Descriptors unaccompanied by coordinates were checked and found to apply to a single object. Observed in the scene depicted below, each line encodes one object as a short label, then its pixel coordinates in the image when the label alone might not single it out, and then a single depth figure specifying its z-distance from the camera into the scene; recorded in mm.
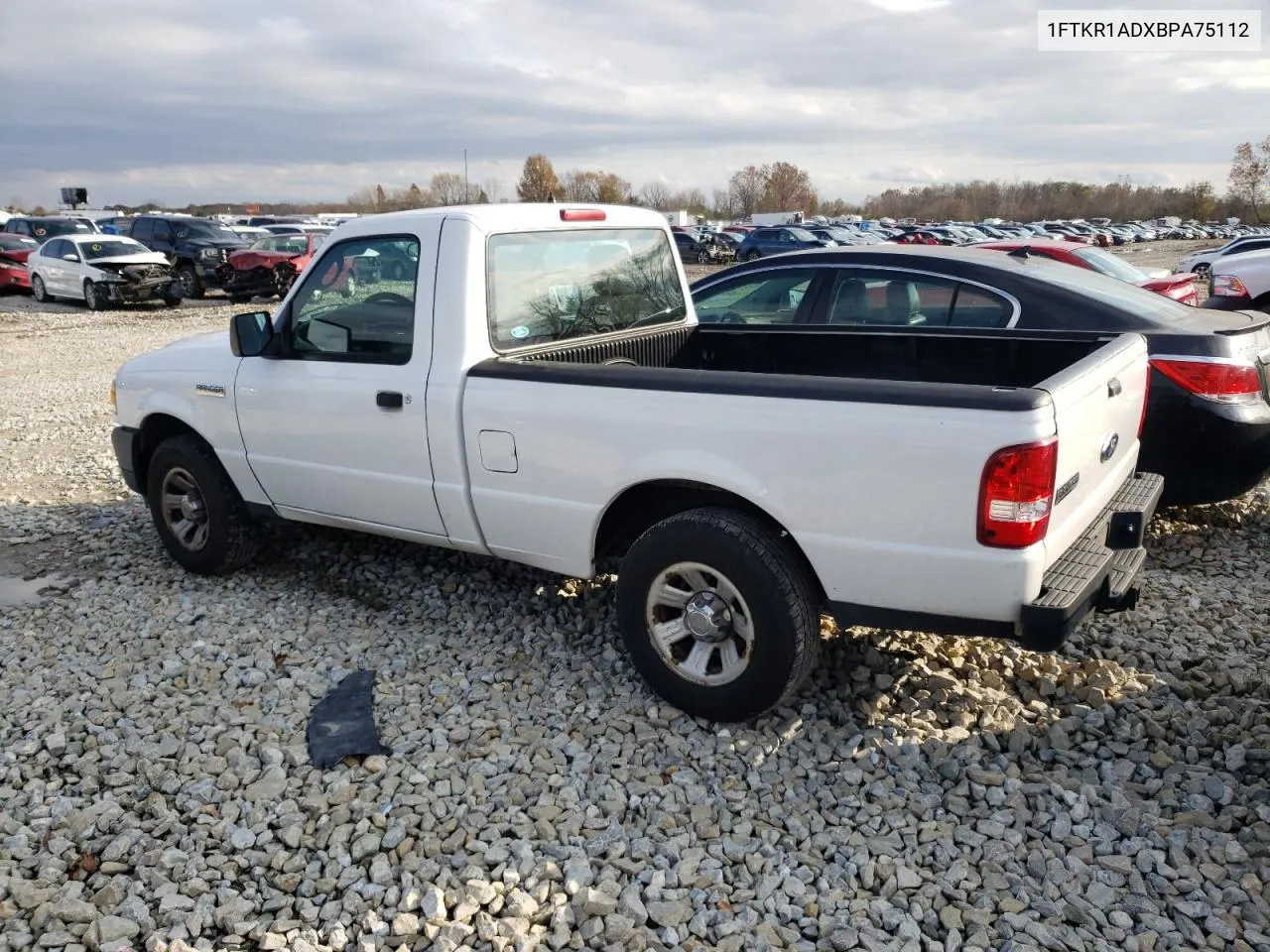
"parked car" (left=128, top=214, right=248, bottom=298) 23062
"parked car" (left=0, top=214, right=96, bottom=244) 27828
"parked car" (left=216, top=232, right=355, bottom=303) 21031
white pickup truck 3086
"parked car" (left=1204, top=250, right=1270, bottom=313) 9766
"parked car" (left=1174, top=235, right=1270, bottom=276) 24664
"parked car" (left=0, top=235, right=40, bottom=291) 23422
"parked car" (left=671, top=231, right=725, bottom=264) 38375
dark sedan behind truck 4965
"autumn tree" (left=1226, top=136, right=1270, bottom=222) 78312
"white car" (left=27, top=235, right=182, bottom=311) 20766
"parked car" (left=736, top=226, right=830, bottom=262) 34006
